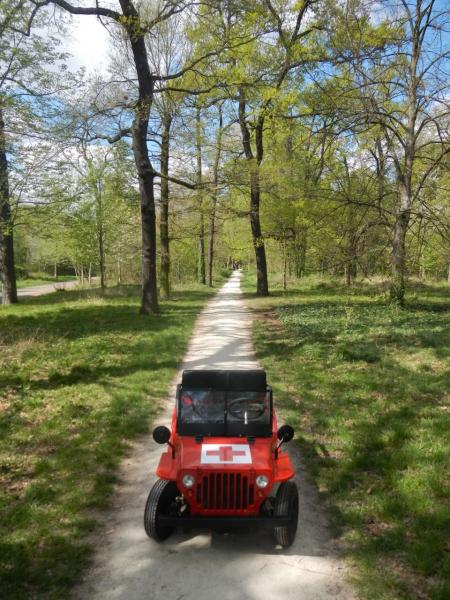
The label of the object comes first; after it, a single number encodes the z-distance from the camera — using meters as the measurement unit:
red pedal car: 3.98
